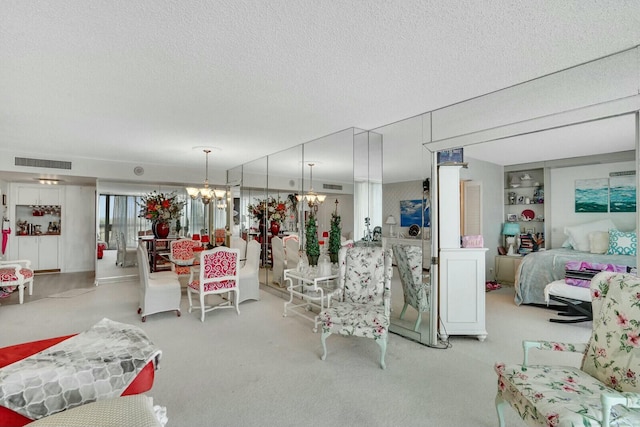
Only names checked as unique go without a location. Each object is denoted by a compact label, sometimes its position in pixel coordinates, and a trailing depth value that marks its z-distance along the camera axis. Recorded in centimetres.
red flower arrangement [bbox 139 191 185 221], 548
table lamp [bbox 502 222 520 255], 556
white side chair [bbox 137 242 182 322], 395
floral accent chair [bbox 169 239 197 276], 541
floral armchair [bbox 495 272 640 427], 137
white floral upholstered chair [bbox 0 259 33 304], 465
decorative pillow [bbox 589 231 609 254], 436
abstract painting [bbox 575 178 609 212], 451
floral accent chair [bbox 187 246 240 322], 405
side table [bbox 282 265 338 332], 390
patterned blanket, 123
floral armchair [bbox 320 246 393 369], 280
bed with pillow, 420
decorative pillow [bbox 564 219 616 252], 445
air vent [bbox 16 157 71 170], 529
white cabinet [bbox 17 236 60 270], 698
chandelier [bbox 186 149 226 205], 605
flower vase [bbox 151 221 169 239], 561
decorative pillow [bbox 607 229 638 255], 411
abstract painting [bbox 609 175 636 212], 427
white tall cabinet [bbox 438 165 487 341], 335
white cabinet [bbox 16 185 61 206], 691
